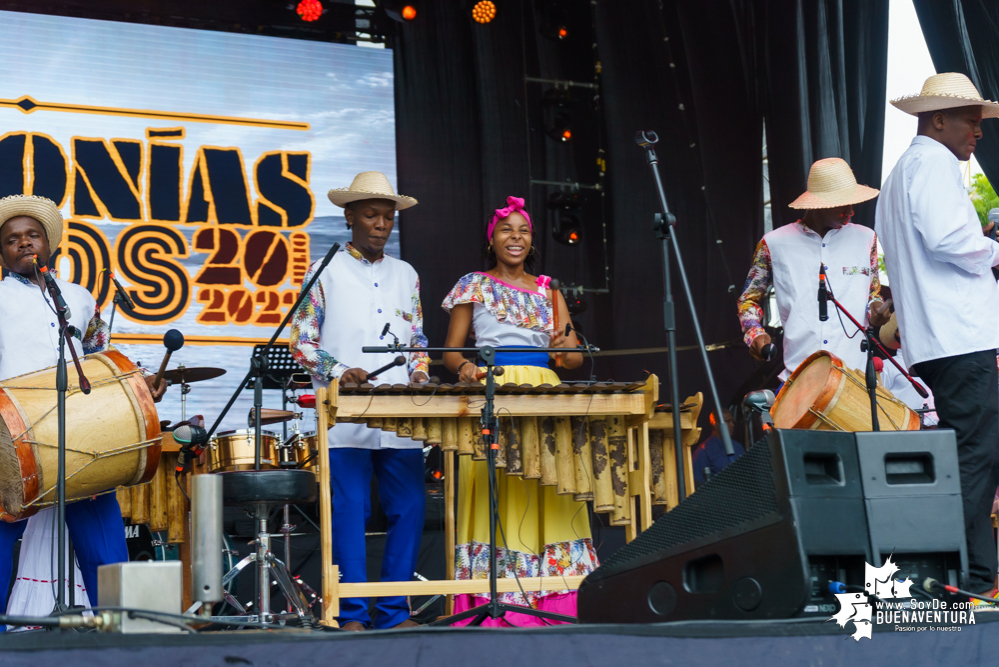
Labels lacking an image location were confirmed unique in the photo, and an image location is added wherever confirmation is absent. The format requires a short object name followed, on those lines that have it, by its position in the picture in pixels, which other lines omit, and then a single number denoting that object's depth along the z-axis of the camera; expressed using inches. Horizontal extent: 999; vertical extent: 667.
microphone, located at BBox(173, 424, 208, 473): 181.3
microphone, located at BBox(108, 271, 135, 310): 175.5
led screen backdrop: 280.2
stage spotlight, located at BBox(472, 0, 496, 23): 309.6
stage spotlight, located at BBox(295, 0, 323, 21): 303.1
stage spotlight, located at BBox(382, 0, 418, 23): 310.2
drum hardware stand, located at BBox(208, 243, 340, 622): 165.0
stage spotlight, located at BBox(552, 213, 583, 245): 314.5
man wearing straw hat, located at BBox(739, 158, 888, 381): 199.3
